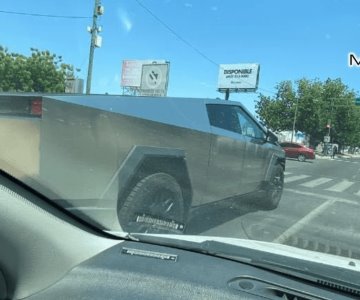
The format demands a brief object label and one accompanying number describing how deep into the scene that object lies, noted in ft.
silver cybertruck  11.66
